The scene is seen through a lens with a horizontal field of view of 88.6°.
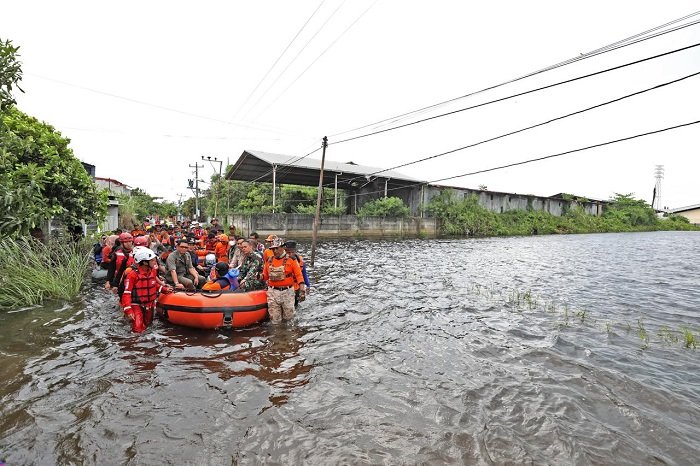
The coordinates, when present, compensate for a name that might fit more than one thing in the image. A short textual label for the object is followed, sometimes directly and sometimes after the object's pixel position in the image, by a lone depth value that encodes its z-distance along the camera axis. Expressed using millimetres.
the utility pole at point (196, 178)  44356
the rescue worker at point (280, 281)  7004
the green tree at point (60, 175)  9820
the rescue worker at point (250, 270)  8219
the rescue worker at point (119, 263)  6887
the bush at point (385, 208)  32156
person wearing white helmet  6228
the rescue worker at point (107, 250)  9930
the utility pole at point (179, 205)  63106
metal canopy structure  28031
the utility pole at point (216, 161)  41956
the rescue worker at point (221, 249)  10539
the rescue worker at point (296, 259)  6840
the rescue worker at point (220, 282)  7719
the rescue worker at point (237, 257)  9289
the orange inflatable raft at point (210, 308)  6688
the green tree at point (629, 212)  53312
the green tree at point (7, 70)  3312
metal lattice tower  71538
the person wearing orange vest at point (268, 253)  7355
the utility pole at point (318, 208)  15472
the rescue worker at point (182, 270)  8039
